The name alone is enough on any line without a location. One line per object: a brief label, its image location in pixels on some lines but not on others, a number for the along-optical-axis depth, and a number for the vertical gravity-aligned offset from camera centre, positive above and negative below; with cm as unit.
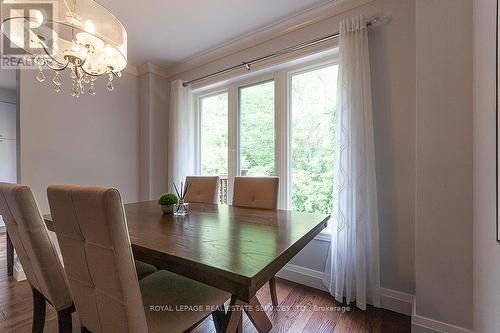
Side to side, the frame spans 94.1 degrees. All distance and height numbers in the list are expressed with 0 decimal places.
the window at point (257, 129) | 255 +40
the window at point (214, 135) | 295 +39
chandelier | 131 +79
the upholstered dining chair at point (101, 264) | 72 -34
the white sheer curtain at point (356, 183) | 175 -14
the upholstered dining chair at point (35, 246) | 102 -38
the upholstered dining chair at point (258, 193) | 187 -24
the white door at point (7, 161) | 416 +6
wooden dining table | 78 -35
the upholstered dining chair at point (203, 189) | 223 -25
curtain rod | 196 +110
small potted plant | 165 -27
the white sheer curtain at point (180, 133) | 307 +42
